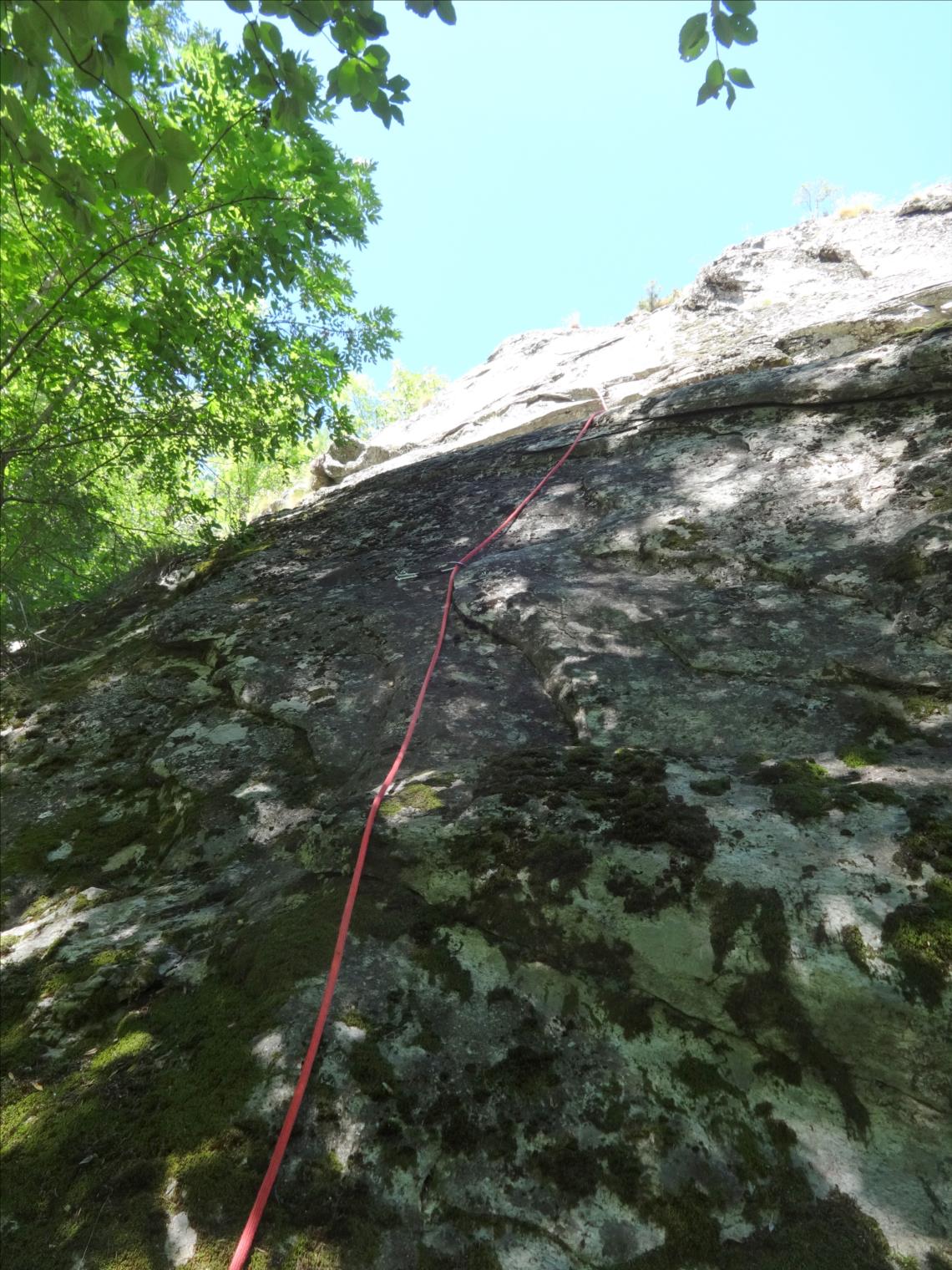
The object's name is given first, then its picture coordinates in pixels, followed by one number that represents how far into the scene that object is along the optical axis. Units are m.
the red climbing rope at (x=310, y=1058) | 1.53
